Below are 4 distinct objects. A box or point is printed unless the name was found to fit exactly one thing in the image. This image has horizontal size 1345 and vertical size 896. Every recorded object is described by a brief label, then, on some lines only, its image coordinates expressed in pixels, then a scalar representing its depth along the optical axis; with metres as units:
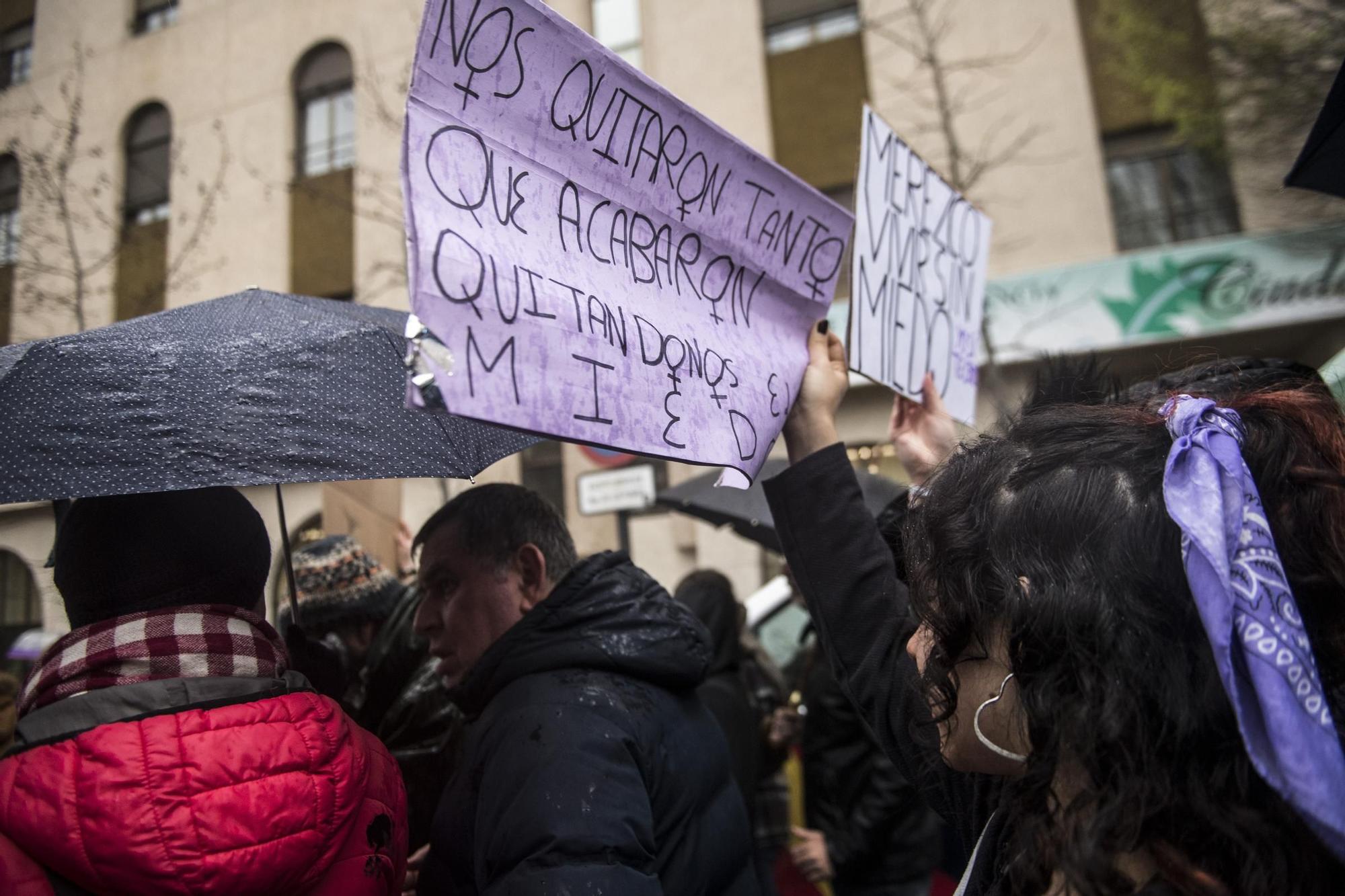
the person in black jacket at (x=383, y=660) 2.69
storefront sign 10.15
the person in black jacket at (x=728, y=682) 3.70
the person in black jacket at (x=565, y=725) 1.55
